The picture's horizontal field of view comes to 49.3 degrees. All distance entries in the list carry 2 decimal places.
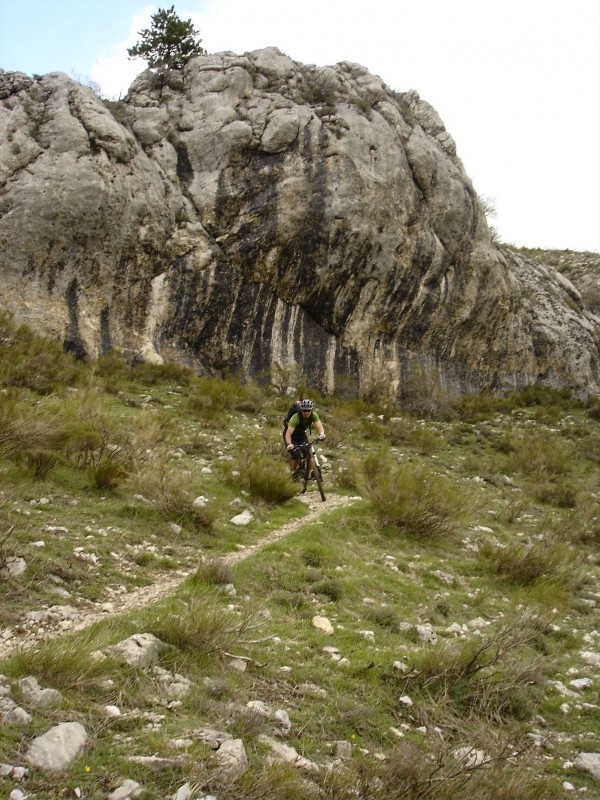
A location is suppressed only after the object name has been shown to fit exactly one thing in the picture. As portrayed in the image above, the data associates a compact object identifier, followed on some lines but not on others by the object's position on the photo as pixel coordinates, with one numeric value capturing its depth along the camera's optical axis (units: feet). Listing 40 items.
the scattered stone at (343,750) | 13.55
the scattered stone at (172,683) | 14.10
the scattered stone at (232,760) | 11.30
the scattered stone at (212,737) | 12.30
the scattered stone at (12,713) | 11.37
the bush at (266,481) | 34.83
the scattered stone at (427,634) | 20.92
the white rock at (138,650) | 14.63
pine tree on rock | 80.38
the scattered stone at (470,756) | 13.38
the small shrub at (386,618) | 21.67
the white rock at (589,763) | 14.71
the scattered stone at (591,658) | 21.25
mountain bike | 37.93
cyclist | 37.81
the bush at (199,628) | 16.14
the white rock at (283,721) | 13.93
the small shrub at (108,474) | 28.71
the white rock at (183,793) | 10.42
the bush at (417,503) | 33.19
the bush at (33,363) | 45.85
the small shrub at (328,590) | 23.09
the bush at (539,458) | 55.01
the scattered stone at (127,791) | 10.24
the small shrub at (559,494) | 46.52
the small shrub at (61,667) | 13.00
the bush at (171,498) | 27.76
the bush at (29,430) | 28.22
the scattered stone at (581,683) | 19.27
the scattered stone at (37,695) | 12.14
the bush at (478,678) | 17.24
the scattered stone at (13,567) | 18.37
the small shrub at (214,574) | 21.45
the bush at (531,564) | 28.84
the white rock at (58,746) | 10.59
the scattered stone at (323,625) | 20.11
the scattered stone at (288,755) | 12.59
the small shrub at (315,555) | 25.91
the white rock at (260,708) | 14.00
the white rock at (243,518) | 30.33
